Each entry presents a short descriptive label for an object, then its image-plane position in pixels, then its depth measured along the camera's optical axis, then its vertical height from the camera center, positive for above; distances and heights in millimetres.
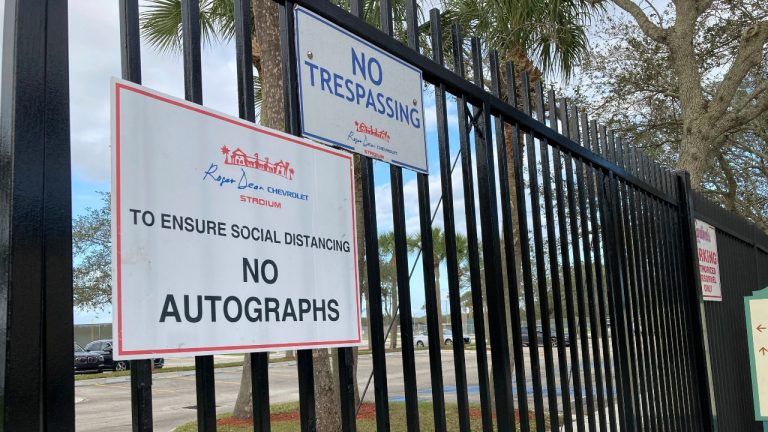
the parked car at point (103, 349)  29984 -701
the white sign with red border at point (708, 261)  6102 +271
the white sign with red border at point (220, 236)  1554 +206
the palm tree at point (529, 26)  11383 +4358
